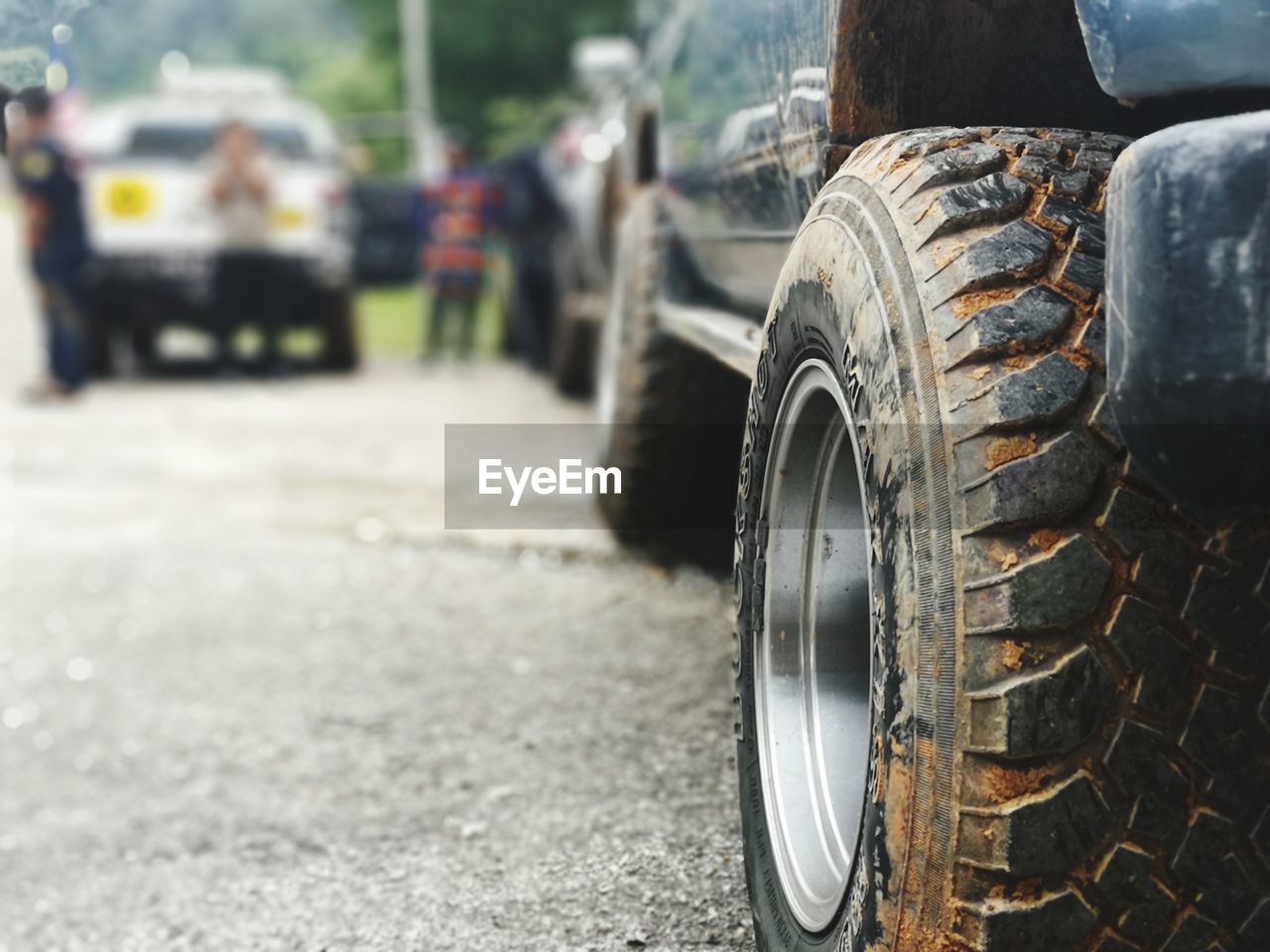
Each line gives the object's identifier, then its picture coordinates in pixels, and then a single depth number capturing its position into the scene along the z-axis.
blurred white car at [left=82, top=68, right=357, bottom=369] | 11.48
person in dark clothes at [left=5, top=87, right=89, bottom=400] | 10.47
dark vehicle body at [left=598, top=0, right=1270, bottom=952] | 1.47
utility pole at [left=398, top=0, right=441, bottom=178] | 32.34
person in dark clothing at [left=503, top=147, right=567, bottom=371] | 11.38
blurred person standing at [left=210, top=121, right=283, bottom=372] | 11.35
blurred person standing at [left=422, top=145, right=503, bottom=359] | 12.20
